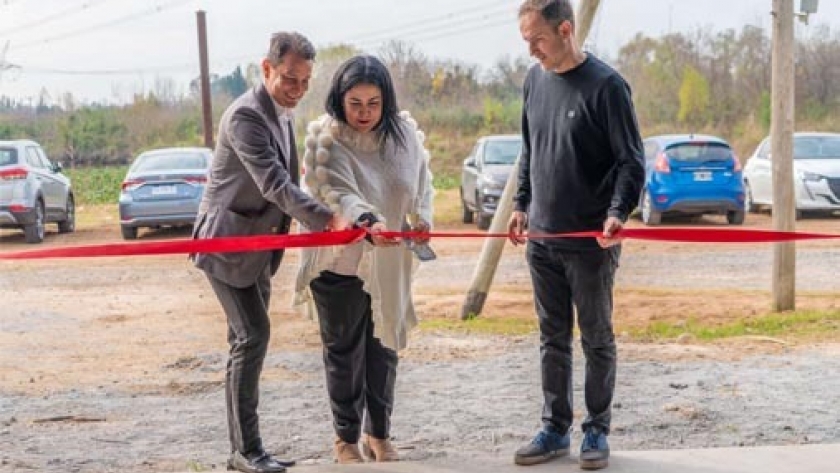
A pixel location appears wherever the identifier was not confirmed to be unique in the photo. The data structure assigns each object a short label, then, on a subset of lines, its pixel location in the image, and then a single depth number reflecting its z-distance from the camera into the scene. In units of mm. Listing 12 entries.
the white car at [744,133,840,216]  19859
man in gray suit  4477
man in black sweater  4633
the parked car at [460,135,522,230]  20469
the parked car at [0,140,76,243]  19047
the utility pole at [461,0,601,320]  9836
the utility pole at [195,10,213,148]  30578
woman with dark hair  4715
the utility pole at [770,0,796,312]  10453
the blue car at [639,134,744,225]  19984
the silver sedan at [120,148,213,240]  19688
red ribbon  4512
